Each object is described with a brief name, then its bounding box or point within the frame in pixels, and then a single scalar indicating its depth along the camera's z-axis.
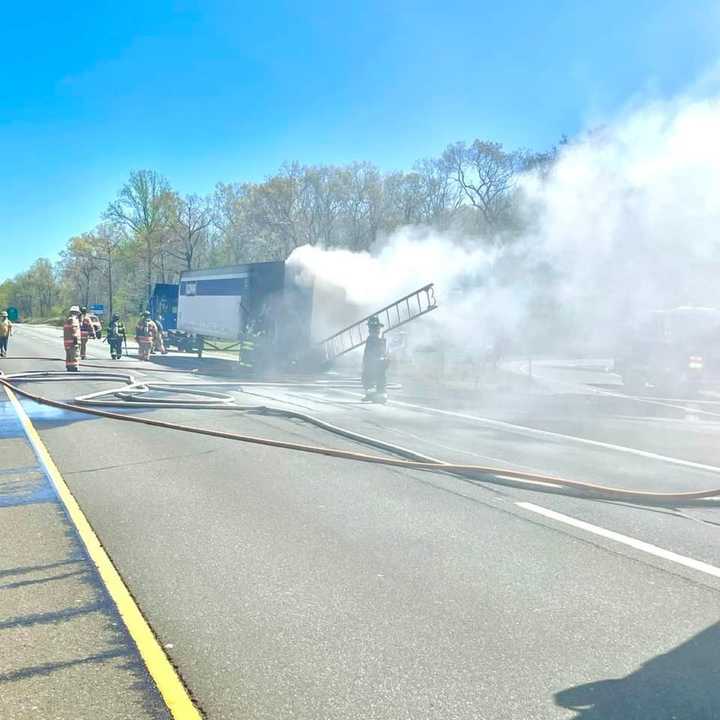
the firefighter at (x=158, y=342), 31.50
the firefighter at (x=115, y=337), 27.52
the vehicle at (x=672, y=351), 18.55
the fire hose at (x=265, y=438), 6.69
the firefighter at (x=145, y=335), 27.38
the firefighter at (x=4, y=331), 24.54
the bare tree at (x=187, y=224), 67.50
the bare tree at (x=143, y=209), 69.50
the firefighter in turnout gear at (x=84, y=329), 25.70
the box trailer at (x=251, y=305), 22.73
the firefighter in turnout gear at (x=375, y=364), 15.25
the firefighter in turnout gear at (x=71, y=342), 18.88
